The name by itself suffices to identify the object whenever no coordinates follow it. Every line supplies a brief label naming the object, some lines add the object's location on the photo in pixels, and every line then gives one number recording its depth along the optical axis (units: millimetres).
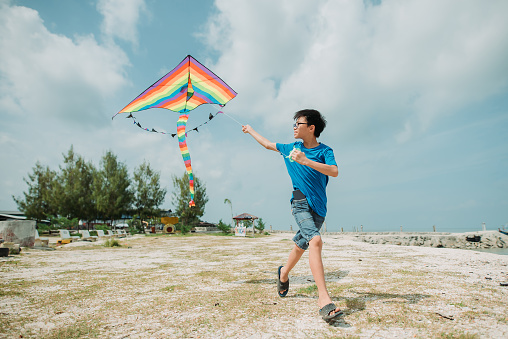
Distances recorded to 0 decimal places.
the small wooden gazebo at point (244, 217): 34375
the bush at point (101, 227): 26953
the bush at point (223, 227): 29609
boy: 2510
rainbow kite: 6264
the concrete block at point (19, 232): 10039
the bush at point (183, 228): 29438
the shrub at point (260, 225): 34406
